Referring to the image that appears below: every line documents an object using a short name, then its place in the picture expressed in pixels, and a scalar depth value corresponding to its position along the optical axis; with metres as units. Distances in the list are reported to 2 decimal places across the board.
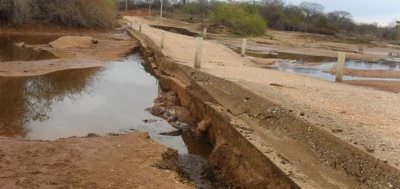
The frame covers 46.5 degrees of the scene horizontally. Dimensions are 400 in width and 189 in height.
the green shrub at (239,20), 55.00
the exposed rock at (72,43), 24.34
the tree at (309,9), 88.74
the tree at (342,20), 92.04
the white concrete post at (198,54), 14.18
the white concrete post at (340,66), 15.23
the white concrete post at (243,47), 24.68
